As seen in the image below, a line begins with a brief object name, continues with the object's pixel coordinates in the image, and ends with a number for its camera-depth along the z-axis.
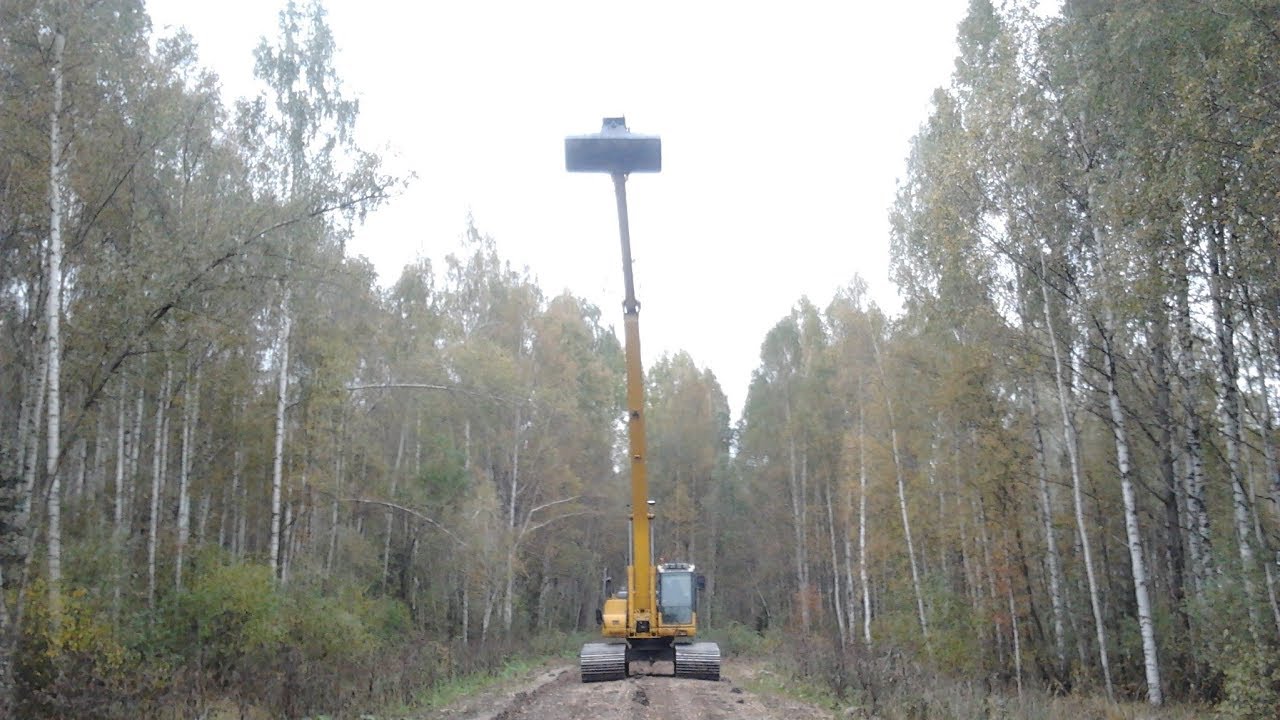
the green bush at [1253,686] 12.47
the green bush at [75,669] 11.31
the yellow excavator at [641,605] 16.38
